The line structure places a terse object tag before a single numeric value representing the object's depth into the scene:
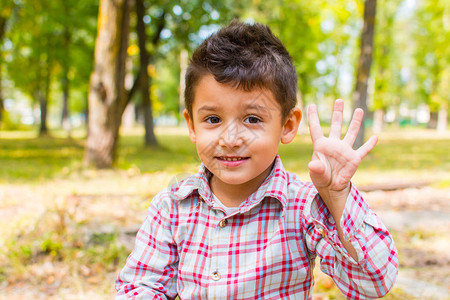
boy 1.37
